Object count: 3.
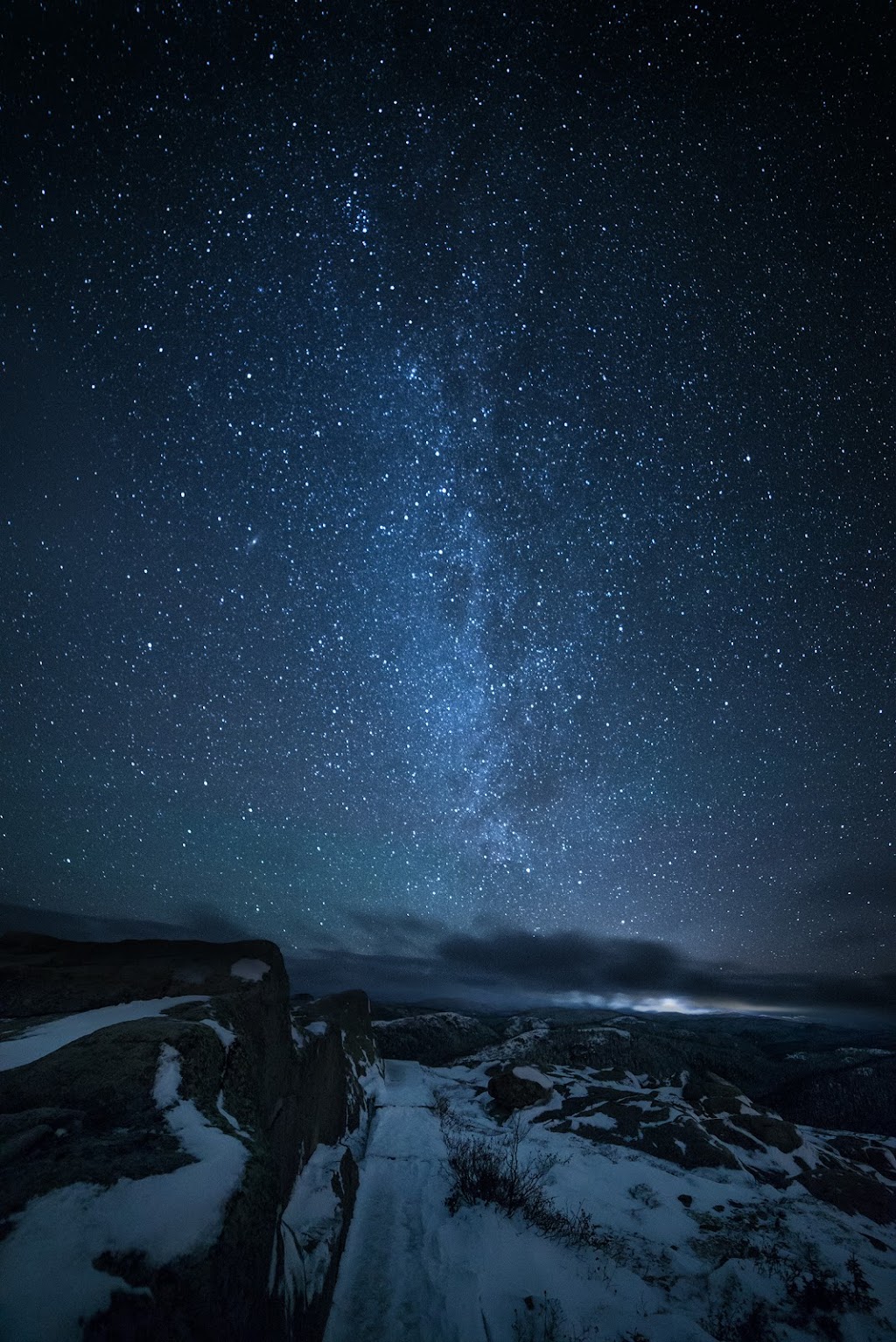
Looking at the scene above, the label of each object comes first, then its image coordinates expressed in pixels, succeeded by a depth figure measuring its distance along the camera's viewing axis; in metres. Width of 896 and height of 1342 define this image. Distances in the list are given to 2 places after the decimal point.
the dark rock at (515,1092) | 19.86
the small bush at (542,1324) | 5.74
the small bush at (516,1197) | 8.19
